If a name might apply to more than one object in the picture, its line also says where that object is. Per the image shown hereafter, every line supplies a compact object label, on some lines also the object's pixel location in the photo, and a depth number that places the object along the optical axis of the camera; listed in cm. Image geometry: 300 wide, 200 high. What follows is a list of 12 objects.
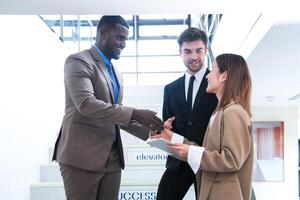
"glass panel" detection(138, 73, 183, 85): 695
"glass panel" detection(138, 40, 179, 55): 723
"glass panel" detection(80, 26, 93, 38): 518
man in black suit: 192
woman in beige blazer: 150
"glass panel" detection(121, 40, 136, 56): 687
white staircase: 282
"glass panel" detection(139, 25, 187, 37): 773
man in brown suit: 163
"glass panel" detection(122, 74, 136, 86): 675
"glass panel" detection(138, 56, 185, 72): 709
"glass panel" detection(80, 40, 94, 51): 517
